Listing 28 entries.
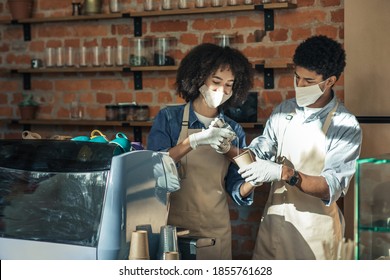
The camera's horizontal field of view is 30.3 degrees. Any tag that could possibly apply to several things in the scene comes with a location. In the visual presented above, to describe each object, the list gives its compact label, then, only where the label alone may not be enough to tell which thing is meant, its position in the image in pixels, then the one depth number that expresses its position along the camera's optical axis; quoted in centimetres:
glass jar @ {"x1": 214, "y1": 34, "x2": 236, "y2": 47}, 414
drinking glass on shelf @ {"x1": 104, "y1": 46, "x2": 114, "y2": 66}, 457
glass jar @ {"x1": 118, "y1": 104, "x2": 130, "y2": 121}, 452
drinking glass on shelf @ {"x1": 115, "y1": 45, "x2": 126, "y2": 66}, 454
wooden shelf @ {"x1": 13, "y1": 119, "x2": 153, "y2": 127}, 446
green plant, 482
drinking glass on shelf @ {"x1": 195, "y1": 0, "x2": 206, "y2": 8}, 425
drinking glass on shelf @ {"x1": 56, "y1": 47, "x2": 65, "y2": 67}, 473
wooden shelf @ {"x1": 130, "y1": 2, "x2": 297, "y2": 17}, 401
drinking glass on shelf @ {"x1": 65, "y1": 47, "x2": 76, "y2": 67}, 470
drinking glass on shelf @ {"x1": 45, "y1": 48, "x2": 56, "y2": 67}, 476
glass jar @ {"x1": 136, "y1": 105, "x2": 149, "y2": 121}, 448
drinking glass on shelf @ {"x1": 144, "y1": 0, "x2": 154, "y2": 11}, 439
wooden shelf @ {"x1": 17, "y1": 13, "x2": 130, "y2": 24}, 449
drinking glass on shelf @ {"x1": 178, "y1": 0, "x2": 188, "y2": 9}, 431
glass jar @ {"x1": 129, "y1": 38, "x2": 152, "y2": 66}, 444
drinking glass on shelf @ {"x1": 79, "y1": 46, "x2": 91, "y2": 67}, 466
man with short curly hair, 303
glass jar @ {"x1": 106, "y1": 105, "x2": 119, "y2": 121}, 455
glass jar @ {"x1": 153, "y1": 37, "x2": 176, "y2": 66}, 438
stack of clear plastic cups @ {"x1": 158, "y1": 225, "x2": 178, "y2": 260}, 234
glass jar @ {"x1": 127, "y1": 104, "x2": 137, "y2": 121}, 449
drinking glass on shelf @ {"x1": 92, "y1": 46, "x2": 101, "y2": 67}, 462
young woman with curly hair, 313
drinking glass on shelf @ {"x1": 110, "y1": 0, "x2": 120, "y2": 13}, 452
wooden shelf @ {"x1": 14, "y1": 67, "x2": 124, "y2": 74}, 453
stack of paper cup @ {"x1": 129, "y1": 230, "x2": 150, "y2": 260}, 222
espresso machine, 223
